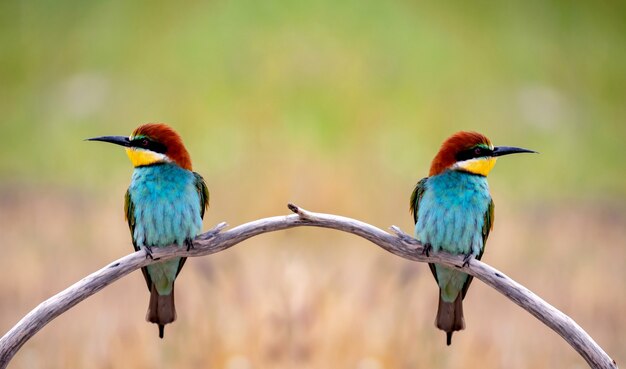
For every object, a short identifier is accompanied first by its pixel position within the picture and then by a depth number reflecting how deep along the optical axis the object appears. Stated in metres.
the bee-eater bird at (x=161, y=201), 5.55
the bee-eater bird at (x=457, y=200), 5.68
